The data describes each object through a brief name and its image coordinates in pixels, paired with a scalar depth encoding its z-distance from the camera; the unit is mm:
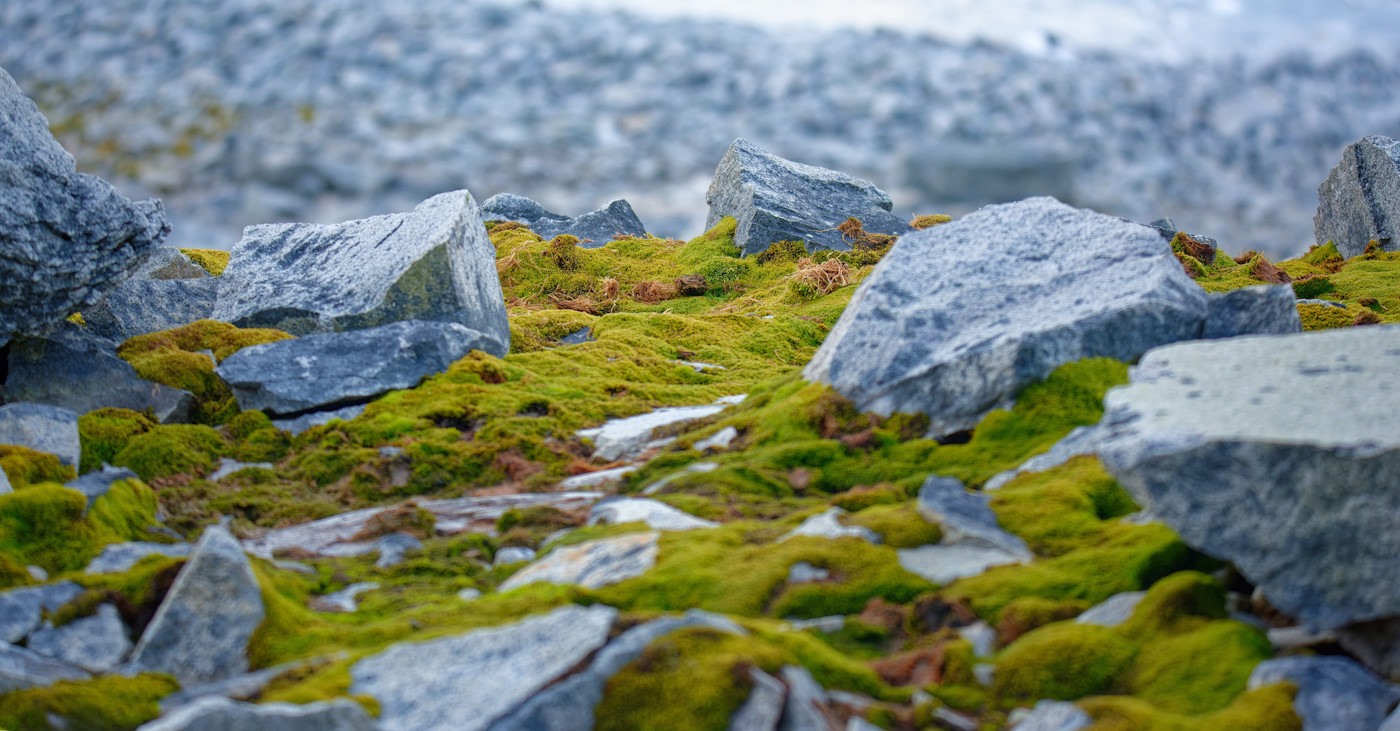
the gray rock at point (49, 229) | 10672
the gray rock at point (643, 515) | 7828
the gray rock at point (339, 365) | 11953
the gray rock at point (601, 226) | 31828
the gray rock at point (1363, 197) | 24891
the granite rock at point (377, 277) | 14508
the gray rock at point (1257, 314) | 9047
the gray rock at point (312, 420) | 11594
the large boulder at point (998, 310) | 9109
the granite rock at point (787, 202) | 25031
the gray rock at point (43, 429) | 9203
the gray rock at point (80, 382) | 11891
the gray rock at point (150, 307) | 14586
